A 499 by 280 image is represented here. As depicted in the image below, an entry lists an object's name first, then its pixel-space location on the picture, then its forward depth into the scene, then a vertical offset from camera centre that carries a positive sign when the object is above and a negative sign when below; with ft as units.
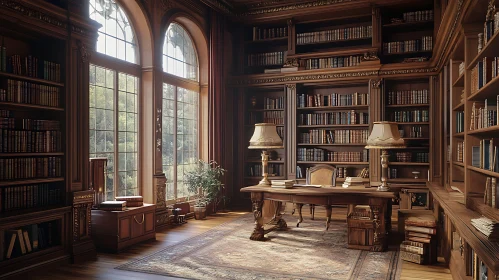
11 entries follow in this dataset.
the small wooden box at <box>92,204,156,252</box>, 16.37 -3.46
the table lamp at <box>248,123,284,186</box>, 17.88 +0.19
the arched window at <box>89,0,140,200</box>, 18.22 +1.99
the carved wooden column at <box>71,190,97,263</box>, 15.34 -3.20
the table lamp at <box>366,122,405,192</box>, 16.24 +0.09
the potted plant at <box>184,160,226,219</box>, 23.17 -2.41
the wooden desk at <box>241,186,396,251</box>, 16.48 -2.38
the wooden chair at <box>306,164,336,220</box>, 22.04 -1.82
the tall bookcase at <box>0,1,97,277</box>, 13.51 +0.39
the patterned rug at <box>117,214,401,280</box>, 13.65 -4.32
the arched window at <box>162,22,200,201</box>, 23.16 +1.93
